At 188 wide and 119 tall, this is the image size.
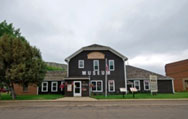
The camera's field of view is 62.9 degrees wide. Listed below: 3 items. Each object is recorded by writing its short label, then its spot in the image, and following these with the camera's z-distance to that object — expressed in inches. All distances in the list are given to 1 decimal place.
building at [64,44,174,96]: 908.0
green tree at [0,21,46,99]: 648.4
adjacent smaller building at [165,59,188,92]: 1315.2
